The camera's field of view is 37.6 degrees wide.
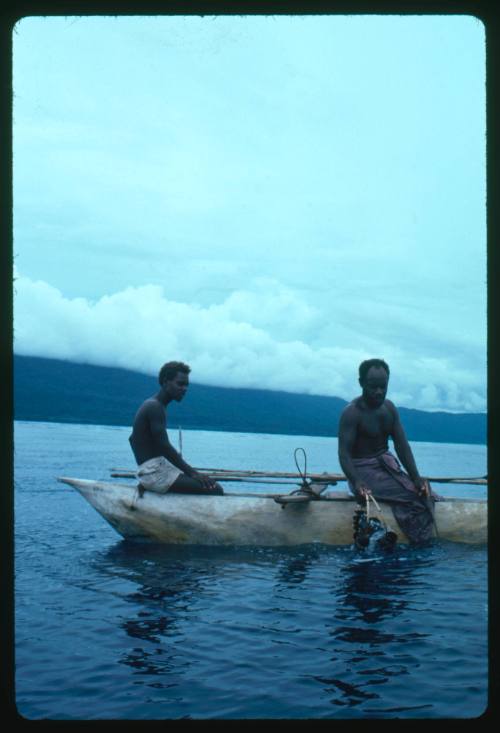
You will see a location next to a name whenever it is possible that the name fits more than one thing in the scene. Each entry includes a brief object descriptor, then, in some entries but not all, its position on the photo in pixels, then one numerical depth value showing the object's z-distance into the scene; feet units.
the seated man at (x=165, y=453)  27.86
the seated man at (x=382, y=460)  27.27
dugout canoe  27.53
